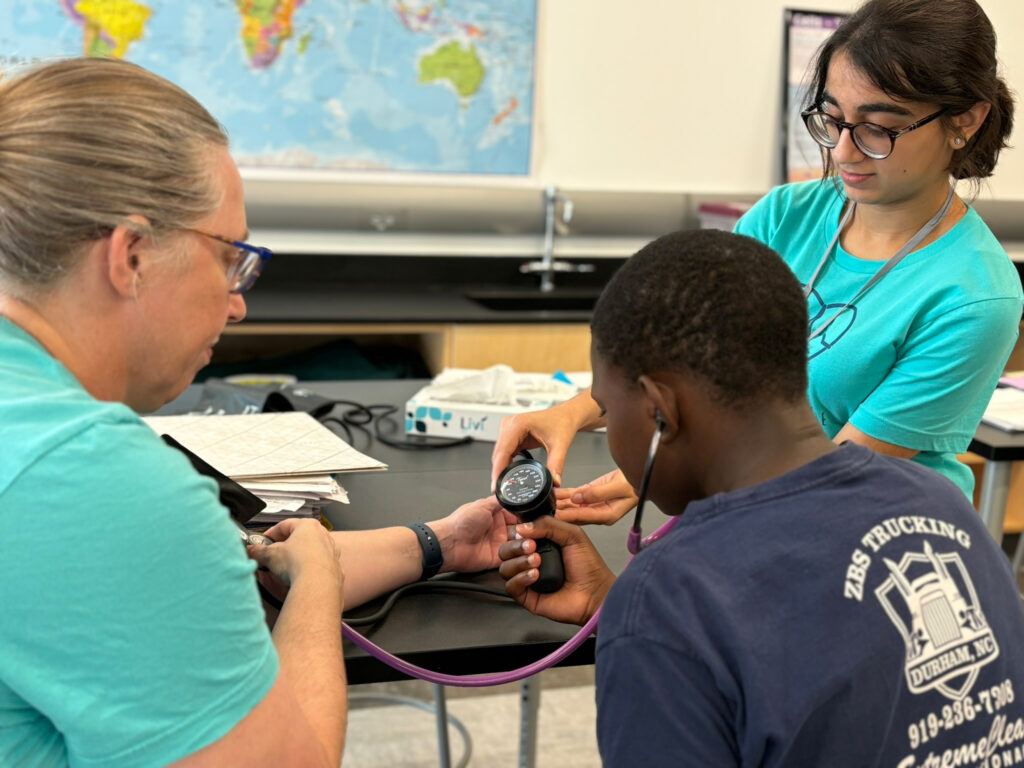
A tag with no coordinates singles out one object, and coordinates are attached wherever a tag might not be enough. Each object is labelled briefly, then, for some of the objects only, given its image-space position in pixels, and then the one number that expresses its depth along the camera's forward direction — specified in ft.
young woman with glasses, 4.53
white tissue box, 5.99
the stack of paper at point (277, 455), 4.56
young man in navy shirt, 2.63
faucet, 11.63
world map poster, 10.35
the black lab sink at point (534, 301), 11.37
